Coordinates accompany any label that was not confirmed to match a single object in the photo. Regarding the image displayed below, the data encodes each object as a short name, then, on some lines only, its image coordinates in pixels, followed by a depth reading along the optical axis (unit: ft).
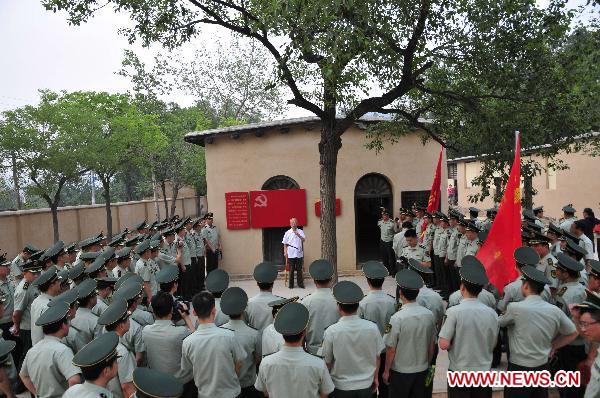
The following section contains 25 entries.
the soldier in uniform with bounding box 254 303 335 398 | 11.36
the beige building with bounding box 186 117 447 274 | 44.34
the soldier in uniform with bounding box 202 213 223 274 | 41.96
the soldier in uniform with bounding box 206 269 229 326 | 16.70
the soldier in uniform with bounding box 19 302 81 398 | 12.31
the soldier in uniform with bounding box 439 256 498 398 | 14.06
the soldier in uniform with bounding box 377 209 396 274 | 41.57
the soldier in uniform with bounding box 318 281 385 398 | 13.01
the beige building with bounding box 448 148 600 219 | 61.20
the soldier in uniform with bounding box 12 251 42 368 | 21.03
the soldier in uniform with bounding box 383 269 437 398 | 14.34
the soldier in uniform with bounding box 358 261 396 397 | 16.12
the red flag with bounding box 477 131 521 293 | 19.23
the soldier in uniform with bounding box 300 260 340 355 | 16.17
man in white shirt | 38.58
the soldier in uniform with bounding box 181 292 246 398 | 12.85
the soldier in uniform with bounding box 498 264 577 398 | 14.14
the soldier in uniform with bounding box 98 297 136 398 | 12.78
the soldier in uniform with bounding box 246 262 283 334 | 16.39
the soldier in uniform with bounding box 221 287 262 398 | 14.39
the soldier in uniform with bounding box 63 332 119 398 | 9.63
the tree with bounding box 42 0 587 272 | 22.84
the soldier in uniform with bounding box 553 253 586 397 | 16.37
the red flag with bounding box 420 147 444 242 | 36.88
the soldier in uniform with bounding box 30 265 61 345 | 17.71
